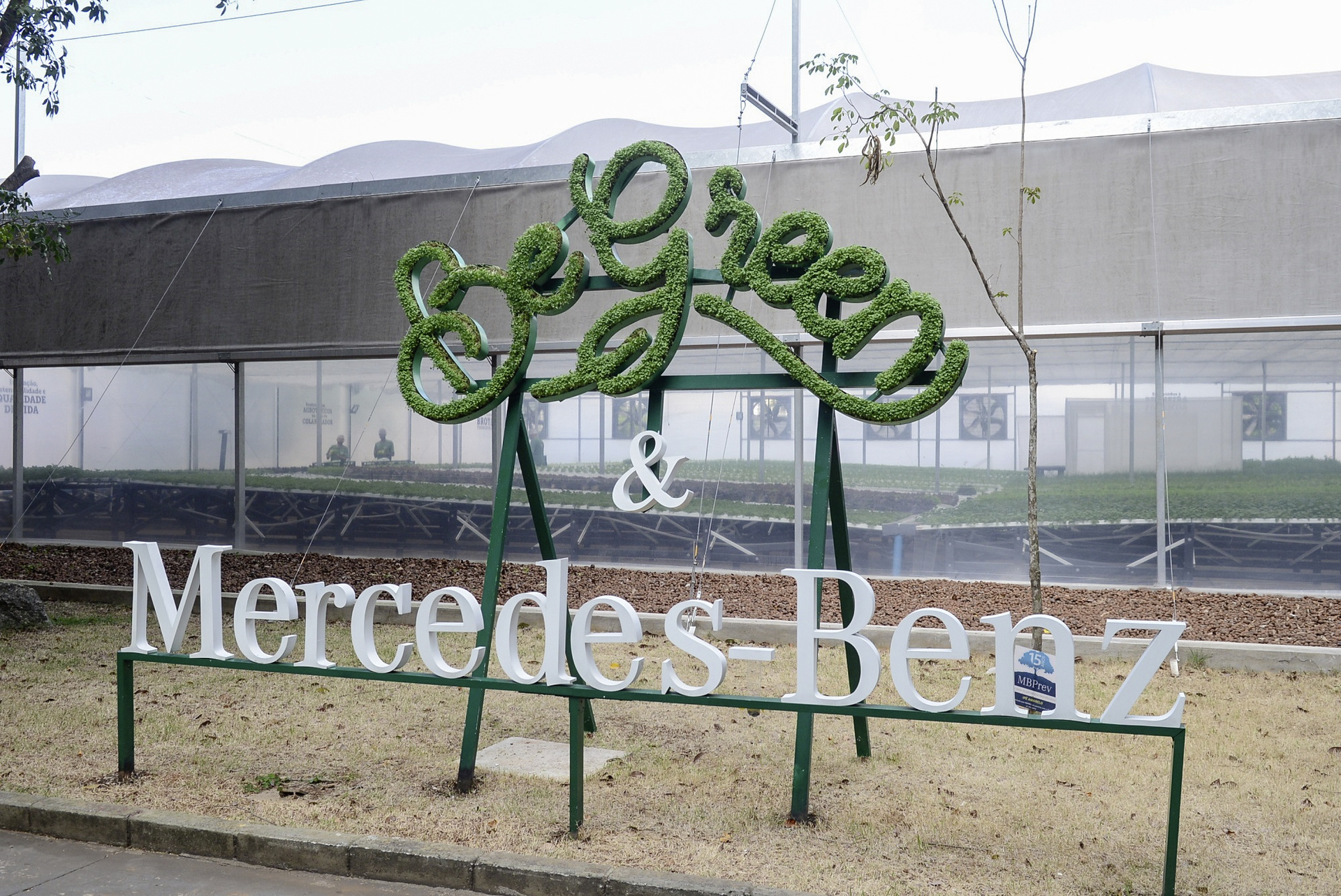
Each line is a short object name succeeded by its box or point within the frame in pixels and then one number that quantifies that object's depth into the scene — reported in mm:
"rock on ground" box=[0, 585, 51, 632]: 8688
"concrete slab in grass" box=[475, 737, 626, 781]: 5262
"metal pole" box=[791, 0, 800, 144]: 9953
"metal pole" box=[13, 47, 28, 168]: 12398
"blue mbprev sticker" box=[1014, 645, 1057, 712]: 3984
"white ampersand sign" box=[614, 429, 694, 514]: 4672
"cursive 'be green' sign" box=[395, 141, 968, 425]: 4598
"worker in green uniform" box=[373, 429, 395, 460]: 12609
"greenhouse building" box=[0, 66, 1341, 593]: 8883
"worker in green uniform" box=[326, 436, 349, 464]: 12812
